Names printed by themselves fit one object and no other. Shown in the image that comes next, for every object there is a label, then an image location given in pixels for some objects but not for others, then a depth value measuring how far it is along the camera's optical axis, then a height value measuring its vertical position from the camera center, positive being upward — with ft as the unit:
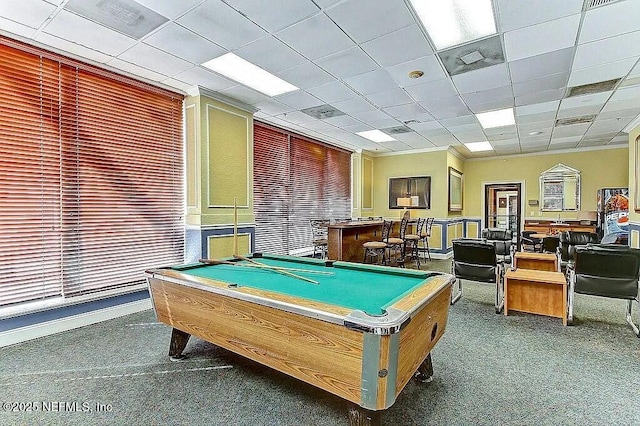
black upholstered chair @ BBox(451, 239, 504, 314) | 12.60 -2.22
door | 30.23 +0.24
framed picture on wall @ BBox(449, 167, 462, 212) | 27.32 +1.75
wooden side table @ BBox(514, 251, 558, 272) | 14.87 -2.48
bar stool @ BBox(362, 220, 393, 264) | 18.74 -2.53
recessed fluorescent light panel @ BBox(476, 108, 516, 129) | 17.35 +5.27
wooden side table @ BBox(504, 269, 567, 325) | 11.50 -3.15
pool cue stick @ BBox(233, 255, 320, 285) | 7.28 -1.62
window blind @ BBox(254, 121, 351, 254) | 18.97 +1.60
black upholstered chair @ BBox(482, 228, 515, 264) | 19.34 -1.68
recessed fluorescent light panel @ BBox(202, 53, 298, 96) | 11.61 +5.40
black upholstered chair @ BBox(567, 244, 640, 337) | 10.29 -2.12
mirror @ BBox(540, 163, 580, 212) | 27.32 +1.81
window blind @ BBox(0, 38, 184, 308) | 9.91 +1.19
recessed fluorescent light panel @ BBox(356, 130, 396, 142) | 21.79 +5.27
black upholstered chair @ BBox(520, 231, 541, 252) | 20.72 -2.21
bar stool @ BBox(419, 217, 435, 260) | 25.35 -1.74
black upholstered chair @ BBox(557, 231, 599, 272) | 17.63 -1.73
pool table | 4.58 -1.92
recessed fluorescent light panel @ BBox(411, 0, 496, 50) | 8.29 +5.34
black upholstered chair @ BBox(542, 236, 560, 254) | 18.58 -1.99
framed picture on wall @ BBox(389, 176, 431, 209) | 27.22 +1.60
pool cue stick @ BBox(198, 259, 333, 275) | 8.32 -1.62
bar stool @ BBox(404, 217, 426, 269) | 21.97 -2.51
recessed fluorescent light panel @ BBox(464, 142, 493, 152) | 25.00 +5.18
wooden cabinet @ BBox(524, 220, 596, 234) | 25.34 -1.37
